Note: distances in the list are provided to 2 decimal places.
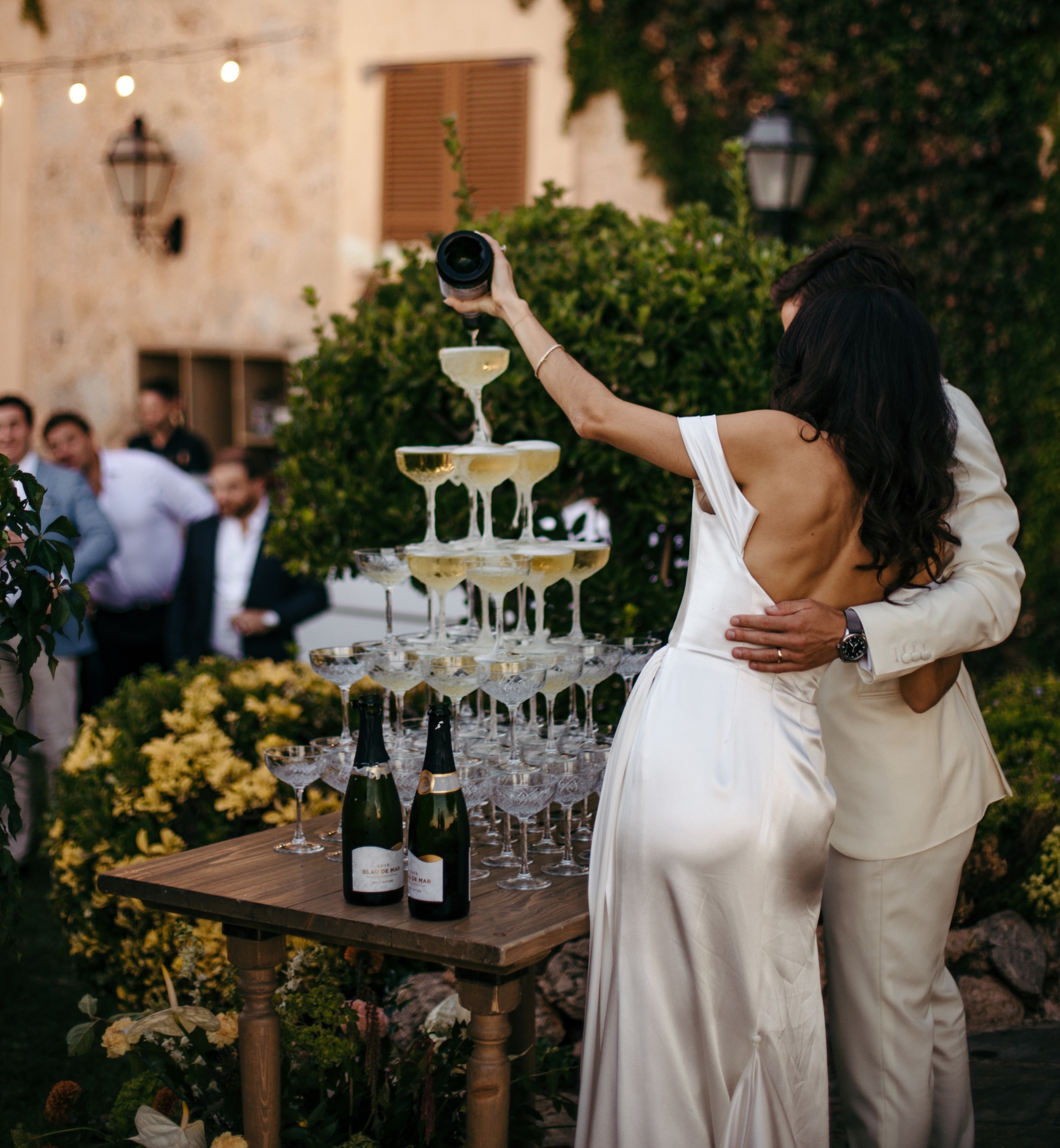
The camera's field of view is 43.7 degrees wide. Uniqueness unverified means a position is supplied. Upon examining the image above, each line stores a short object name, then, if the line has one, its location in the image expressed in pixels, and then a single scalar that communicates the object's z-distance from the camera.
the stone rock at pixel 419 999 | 3.50
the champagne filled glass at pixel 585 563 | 2.75
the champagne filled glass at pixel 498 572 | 2.56
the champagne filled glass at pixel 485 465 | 2.63
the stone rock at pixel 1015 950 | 3.83
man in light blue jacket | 5.29
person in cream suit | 2.48
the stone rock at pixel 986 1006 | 3.79
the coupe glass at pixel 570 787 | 2.47
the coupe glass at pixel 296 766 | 2.58
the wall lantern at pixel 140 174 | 10.11
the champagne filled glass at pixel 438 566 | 2.62
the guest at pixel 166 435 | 8.04
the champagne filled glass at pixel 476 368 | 2.75
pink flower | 2.73
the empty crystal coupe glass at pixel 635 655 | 2.77
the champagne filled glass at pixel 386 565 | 2.84
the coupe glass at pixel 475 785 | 2.44
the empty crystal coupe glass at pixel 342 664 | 2.66
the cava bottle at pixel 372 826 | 2.26
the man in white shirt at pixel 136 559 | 6.34
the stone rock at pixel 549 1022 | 3.59
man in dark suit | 5.77
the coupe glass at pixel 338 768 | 2.53
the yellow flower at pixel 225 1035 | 2.61
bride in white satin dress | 2.21
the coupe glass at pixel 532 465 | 2.72
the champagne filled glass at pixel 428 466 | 2.72
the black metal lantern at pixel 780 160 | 7.01
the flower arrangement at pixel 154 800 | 3.73
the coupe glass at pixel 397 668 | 2.57
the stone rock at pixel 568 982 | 3.59
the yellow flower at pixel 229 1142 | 2.32
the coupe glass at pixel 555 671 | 2.56
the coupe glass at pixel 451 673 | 2.51
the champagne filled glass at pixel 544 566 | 2.65
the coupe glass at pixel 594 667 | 2.67
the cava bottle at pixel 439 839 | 2.19
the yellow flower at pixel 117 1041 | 2.46
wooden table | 2.15
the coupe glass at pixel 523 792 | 2.34
